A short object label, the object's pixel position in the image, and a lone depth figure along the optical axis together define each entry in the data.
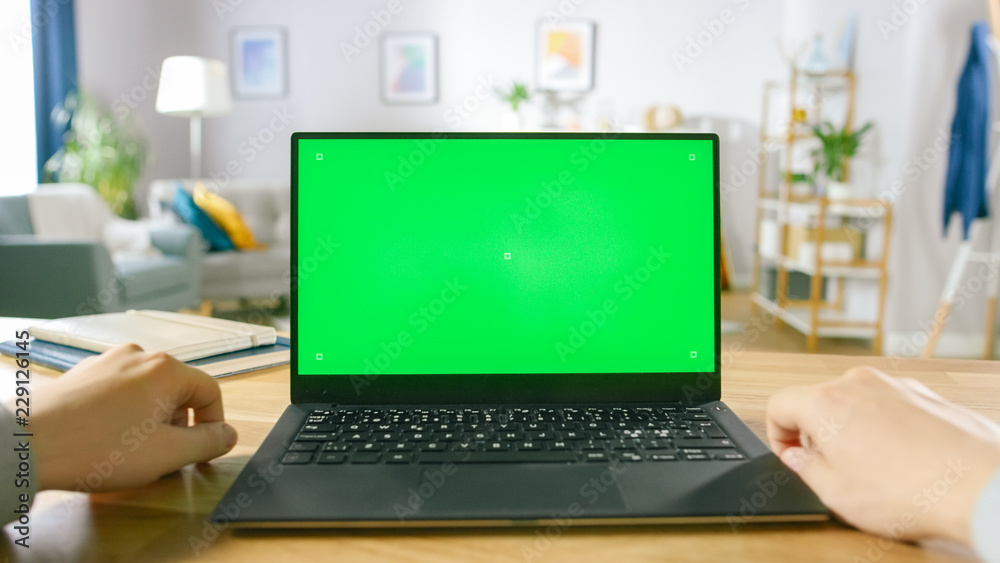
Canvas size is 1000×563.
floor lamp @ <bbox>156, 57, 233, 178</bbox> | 4.33
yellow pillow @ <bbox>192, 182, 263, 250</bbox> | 3.91
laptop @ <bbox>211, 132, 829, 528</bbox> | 0.68
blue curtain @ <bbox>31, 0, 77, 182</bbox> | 4.45
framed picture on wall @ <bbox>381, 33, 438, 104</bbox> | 5.47
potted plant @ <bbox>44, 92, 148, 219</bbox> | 4.47
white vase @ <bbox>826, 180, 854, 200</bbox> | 3.53
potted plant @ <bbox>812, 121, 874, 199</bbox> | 3.43
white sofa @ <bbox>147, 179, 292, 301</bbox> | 3.74
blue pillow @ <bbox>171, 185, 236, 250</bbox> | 3.76
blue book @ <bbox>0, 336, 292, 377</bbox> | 0.83
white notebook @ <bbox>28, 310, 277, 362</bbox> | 0.83
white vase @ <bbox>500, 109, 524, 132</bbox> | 5.36
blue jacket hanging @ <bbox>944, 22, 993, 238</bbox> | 2.90
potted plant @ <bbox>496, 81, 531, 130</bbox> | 5.29
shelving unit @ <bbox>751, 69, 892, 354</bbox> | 3.44
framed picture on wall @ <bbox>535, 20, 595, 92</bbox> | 5.34
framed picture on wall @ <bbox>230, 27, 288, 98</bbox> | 5.53
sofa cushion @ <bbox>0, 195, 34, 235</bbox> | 3.09
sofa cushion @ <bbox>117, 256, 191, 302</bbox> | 3.08
